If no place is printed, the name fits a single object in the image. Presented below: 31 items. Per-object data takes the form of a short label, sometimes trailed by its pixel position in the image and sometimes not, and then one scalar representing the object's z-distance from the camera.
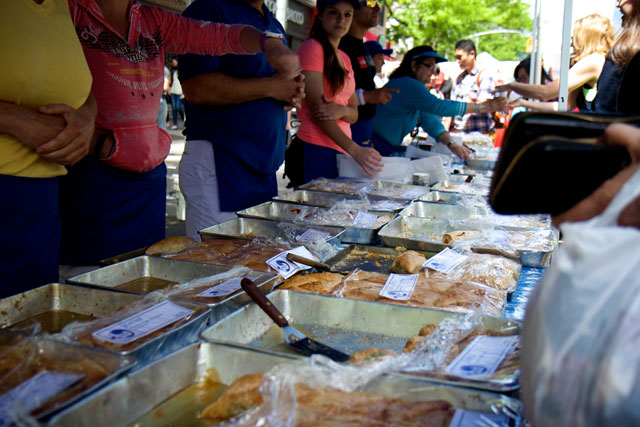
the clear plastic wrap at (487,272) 1.65
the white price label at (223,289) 1.40
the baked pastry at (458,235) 2.08
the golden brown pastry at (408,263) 1.72
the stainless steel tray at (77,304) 1.23
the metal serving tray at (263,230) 2.08
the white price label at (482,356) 1.01
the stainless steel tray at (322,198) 2.76
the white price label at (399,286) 1.46
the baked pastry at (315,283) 1.55
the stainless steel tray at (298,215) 2.15
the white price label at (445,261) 1.74
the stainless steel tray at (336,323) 1.25
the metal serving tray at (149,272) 1.61
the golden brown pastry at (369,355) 1.06
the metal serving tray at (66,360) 0.92
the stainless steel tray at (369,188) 2.96
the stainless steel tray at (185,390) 0.89
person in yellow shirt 1.53
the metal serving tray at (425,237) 1.89
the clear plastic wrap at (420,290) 1.44
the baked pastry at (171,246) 1.85
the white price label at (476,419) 0.88
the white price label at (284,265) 1.67
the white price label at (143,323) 1.11
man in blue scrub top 2.49
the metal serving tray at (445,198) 2.84
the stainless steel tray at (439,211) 2.67
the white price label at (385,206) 2.56
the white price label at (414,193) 2.91
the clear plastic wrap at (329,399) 0.88
